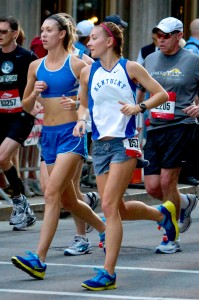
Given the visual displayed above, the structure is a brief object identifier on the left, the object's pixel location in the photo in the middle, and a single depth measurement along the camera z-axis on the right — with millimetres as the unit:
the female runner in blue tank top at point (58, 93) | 10992
